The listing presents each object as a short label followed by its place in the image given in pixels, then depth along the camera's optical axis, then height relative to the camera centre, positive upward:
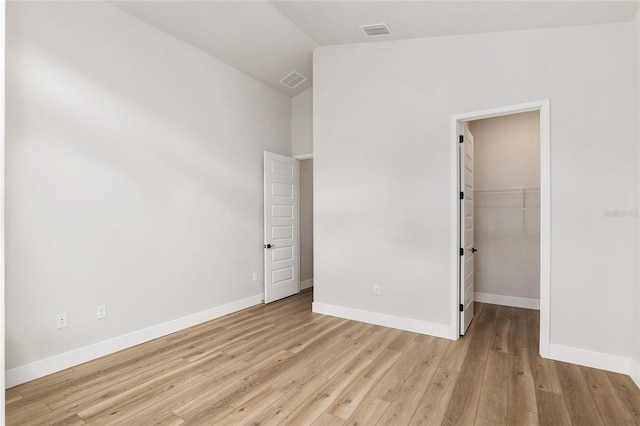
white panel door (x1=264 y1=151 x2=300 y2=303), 4.98 -0.24
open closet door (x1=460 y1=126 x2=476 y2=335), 3.59 -0.25
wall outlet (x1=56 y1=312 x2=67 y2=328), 2.85 -0.92
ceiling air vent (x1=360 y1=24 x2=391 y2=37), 3.61 +2.01
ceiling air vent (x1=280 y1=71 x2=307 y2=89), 4.98 +2.02
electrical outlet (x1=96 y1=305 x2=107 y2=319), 3.11 -0.92
